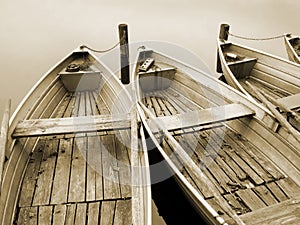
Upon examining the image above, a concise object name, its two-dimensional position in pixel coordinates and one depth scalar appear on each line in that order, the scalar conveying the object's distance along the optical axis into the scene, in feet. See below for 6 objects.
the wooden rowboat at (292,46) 19.33
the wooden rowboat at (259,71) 16.38
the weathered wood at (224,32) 22.47
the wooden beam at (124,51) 20.14
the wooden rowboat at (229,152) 9.20
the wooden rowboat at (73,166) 9.16
